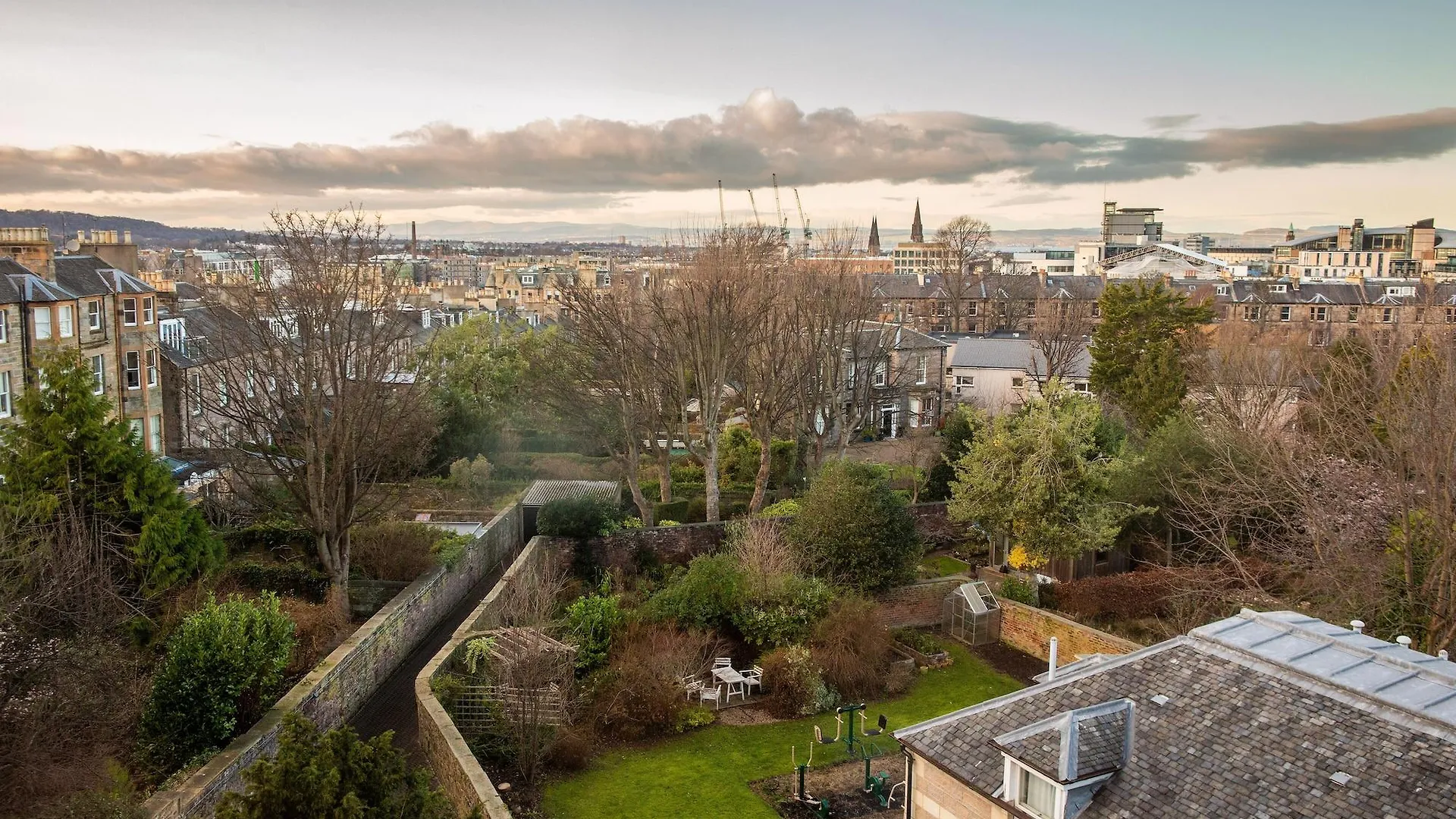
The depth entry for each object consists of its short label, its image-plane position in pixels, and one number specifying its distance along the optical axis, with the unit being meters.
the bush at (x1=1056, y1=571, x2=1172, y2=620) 24.69
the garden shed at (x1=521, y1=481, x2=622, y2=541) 30.92
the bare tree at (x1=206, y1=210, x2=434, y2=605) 21.91
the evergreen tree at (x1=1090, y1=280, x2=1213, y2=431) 36.31
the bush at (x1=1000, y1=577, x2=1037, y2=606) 25.44
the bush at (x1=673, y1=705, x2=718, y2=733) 19.98
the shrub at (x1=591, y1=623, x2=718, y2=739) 19.56
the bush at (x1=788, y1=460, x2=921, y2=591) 25.03
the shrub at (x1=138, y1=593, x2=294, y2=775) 15.35
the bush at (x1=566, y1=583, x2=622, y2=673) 20.73
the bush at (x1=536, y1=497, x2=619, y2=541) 26.64
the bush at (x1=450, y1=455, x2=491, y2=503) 34.03
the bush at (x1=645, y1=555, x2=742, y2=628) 22.69
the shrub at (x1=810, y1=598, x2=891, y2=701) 21.59
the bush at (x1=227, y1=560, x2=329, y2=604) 23.55
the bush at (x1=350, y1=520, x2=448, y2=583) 25.05
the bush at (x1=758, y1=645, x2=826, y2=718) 20.94
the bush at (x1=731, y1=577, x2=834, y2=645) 22.67
